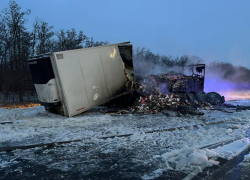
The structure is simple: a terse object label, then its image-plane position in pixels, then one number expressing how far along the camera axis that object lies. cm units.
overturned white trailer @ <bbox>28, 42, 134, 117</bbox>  829
